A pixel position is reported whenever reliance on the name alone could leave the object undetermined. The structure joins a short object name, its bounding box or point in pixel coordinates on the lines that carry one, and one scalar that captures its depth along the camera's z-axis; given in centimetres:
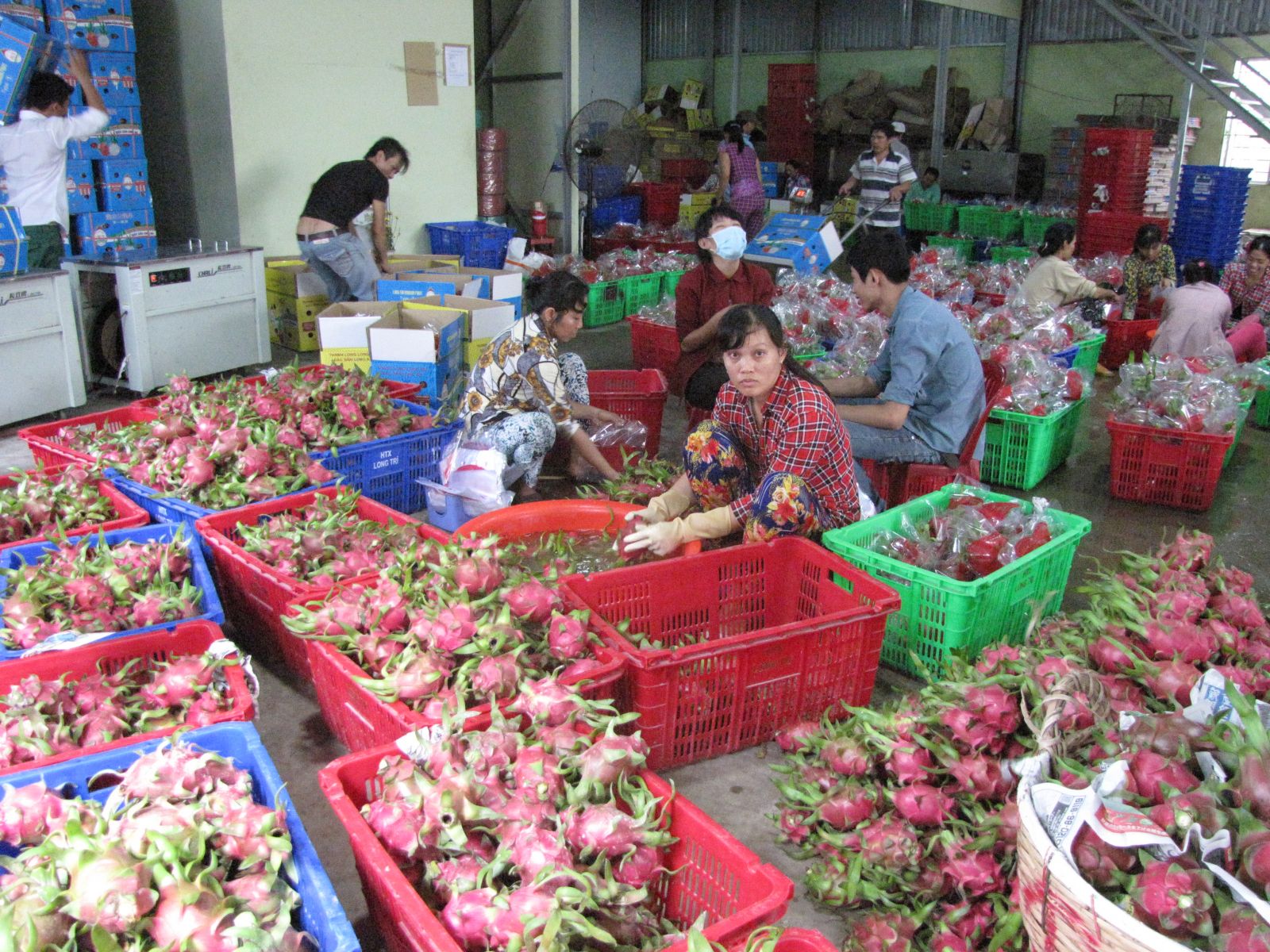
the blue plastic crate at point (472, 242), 841
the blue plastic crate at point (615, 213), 1036
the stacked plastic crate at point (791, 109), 1365
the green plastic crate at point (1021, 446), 465
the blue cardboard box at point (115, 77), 655
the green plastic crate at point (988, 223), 1020
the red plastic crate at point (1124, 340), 675
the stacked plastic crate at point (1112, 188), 866
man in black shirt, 617
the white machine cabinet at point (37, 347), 509
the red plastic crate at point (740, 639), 237
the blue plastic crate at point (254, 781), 149
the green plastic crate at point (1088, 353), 596
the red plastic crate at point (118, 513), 287
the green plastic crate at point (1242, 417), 478
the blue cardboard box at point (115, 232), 669
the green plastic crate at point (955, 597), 270
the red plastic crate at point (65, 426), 372
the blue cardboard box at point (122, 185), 675
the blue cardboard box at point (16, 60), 571
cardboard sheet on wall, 821
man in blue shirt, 372
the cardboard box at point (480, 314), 550
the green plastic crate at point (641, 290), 823
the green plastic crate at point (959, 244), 989
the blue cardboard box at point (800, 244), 718
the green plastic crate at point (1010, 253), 886
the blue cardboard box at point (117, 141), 655
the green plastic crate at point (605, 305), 801
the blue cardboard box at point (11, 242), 504
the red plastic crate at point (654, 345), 610
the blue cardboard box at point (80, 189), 654
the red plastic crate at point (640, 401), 464
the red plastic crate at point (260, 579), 271
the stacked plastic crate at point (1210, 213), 852
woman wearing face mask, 476
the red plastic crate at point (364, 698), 203
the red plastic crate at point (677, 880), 148
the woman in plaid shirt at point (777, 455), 297
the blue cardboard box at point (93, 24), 633
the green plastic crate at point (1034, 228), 991
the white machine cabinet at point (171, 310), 578
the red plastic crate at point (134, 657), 209
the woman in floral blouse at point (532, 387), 402
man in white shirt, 583
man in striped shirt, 858
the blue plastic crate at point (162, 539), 246
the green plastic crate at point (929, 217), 1100
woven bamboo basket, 129
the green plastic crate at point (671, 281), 834
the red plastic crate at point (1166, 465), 443
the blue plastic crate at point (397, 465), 379
